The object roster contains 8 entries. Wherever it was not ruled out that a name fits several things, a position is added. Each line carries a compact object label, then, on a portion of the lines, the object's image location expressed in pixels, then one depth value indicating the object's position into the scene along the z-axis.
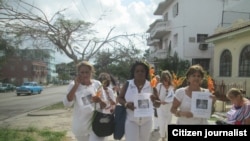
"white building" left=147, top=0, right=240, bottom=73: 18.88
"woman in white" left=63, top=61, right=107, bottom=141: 2.91
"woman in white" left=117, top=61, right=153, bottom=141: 2.89
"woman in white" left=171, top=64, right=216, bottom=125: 2.68
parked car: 31.04
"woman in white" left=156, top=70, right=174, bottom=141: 4.62
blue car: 22.83
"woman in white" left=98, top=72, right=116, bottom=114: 3.18
